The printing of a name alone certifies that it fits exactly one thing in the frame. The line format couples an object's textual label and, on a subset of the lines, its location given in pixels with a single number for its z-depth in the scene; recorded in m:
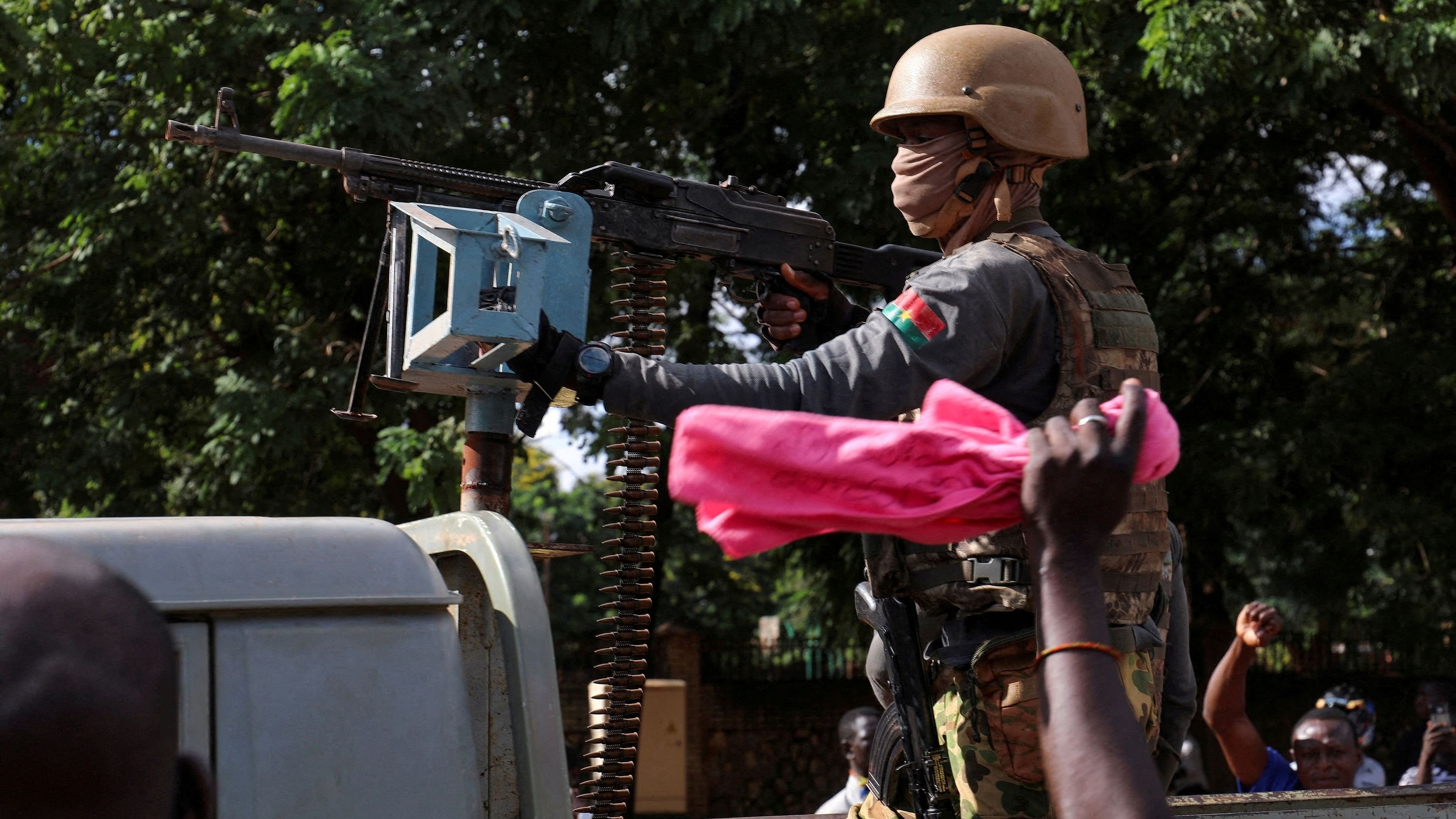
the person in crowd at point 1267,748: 6.02
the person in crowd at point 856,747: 7.12
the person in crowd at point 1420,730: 7.92
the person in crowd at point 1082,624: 1.36
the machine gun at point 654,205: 3.10
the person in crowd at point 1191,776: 7.27
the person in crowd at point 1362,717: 7.31
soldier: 2.55
